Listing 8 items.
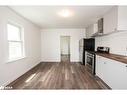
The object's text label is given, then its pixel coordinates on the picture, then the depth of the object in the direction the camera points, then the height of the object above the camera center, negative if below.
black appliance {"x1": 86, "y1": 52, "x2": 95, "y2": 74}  3.10 -0.68
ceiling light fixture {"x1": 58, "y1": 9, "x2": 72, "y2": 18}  2.53 +1.13
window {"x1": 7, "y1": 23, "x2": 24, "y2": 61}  2.66 +0.11
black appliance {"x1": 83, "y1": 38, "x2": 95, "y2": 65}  4.50 +0.06
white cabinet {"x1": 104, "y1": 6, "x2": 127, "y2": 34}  2.10 +0.74
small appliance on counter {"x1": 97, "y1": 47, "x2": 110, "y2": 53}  3.09 -0.19
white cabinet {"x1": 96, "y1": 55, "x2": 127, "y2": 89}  1.59 -0.70
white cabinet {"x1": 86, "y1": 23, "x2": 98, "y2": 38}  3.78 +0.83
